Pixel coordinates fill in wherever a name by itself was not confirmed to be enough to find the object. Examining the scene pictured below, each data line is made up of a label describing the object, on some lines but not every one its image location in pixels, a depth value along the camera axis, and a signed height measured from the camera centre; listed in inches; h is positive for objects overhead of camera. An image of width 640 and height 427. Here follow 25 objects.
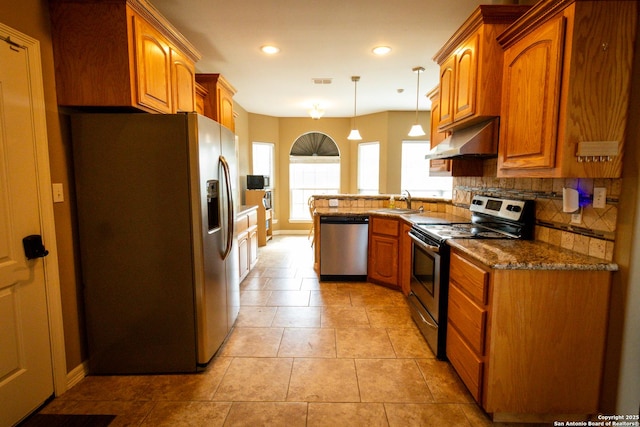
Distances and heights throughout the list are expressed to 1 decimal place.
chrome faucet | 158.7 -8.5
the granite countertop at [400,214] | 126.0 -13.7
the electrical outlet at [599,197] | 64.9 -2.6
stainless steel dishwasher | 152.6 -30.8
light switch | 75.2 -2.2
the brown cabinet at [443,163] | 120.1 +8.6
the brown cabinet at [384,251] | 142.3 -31.2
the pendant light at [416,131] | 181.6 +30.6
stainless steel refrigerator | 78.5 -13.9
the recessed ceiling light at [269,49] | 129.6 +56.2
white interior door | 63.8 -15.9
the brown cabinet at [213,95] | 140.1 +40.2
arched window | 283.1 +14.5
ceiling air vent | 173.3 +57.5
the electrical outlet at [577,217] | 71.0 -7.5
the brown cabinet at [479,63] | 84.8 +35.2
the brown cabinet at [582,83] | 59.2 +19.7
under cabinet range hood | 92.7 +13.0
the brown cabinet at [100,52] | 74.5 +31.7
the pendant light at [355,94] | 170.7 +57.0
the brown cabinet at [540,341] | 63.2 -32.2
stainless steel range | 87.3 -17.3
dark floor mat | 67.4 -51.4
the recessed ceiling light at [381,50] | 130.0 +56.4
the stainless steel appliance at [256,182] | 240.1 +1.5
